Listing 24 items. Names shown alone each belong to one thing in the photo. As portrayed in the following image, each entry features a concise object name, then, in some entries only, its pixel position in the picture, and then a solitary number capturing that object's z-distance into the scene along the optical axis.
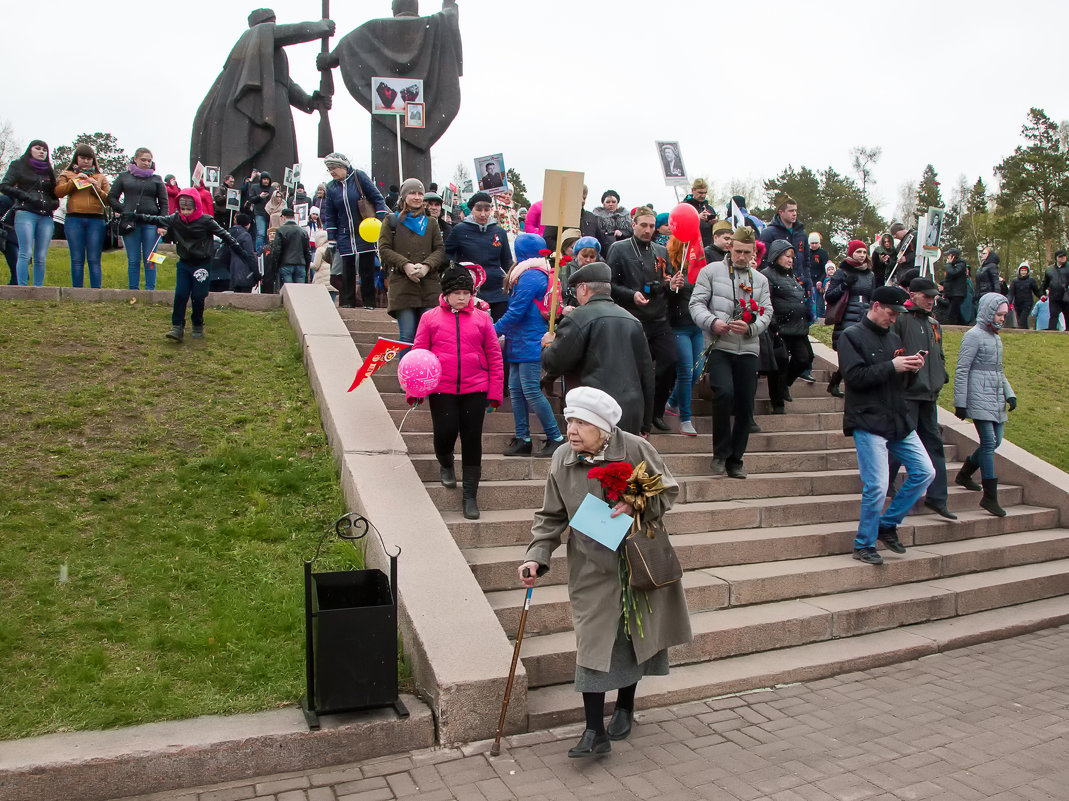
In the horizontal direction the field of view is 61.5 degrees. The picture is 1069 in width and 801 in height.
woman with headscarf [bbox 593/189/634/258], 10.94
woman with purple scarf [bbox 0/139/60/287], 10.63
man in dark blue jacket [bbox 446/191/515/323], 9.12
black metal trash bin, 4.42
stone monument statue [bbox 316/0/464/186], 20.55
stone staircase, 5.65
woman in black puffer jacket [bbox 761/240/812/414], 9.19
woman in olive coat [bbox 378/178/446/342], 8.79
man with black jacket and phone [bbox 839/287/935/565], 6.94
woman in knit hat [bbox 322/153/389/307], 10.72
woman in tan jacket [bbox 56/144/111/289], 10.80
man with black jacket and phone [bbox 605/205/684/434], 8.23
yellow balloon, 10.54
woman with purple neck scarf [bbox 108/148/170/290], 11.13
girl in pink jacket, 6.64
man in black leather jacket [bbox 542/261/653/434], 6.20
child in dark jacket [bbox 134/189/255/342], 9.16
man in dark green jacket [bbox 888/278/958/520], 7.85
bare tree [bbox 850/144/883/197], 59.72
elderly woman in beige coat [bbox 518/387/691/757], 4.36
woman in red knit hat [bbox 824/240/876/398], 10.40
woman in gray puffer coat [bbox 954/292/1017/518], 8.59
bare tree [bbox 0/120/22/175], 49.34
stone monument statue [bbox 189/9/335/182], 20.83
